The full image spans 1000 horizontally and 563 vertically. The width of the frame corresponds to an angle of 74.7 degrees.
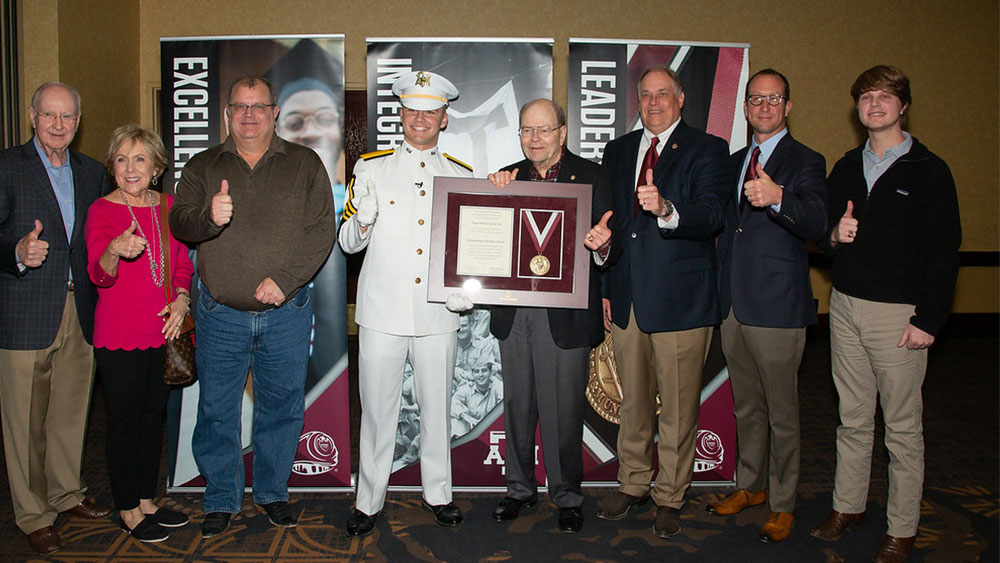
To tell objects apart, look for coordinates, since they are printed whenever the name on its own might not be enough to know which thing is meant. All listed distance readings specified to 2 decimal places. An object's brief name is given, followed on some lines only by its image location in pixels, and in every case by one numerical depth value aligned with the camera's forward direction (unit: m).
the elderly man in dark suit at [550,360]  2.91
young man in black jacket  2.65
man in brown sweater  2.87
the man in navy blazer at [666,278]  2.93
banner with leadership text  3.44
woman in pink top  2.79
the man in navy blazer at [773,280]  2.94
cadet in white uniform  2.92
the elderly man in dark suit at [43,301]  2.77
